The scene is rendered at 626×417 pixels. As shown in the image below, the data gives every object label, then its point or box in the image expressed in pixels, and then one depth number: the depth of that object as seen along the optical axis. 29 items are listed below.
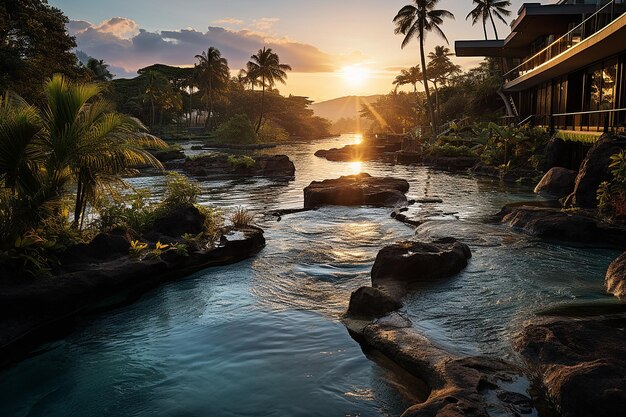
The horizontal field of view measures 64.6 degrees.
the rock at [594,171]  14.48
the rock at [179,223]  11.18
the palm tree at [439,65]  70.94
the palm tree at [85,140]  8.88
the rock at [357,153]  46.47
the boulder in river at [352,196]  18.59
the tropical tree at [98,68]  67.61
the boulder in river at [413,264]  9.01
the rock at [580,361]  4.29
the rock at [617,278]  7.85
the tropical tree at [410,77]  71.94
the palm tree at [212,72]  77.53
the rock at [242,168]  32.22
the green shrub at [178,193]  12.11
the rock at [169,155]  38.62
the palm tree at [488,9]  53.69
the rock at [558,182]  19.25
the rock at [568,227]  11.36
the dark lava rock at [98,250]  8.73
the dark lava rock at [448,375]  4.40
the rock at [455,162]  34.34
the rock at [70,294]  7.23
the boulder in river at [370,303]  7.43
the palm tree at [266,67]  65.81
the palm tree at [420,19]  47.03
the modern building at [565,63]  20.14
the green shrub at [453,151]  36.00
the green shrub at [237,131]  63.81
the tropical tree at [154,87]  71.56
